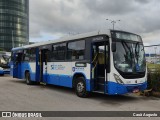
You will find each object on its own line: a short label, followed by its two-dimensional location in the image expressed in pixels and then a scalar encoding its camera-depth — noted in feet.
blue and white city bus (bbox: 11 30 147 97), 22.23
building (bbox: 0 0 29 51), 242.14
